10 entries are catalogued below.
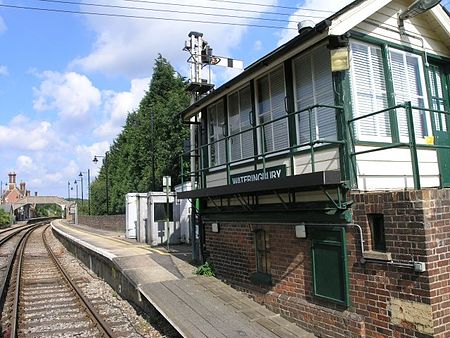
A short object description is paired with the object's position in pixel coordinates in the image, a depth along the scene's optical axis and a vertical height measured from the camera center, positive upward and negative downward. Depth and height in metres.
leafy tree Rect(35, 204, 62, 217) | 134.25 +3.61
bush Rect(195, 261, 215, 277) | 10.98 -1.49
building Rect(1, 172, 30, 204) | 117.72 +8.68
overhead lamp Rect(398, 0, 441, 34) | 7.86 +3.64
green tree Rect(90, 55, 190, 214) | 28.80 +5.76
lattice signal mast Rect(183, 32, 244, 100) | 13.97 +5.11
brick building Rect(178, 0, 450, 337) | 5.77 +0.45
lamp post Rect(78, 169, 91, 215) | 57.31 +3.72
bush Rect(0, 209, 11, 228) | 59.52 +0.60
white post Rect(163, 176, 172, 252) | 16.71 +1.31
